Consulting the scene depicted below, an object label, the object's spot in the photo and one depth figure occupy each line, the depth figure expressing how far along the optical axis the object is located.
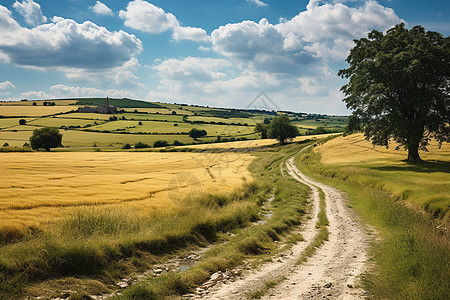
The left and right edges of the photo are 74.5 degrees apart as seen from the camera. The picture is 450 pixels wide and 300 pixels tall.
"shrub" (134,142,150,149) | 92.25
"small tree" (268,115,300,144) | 90.69
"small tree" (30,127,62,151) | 73.62
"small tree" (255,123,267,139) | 112.75
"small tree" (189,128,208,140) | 108.12
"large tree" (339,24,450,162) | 31.28
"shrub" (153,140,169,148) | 95.62
